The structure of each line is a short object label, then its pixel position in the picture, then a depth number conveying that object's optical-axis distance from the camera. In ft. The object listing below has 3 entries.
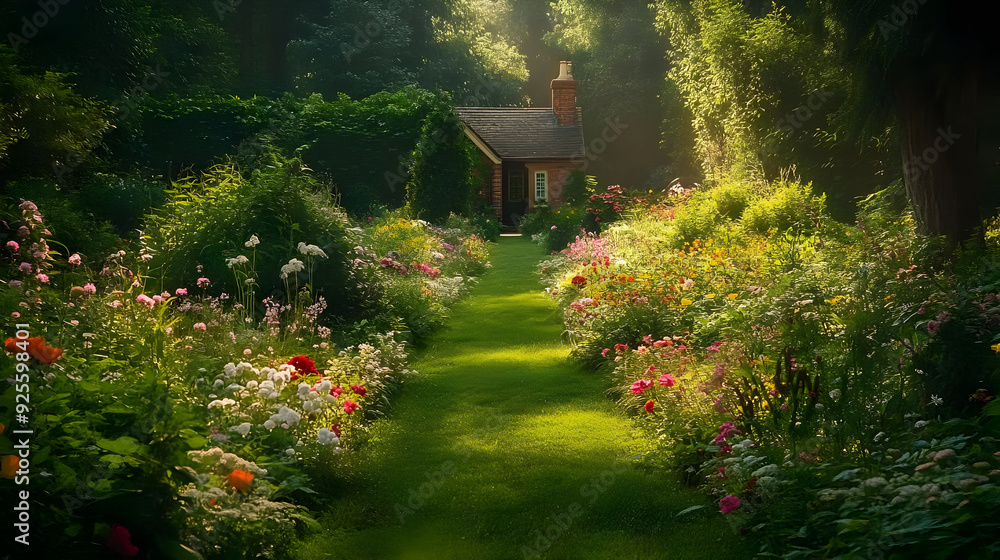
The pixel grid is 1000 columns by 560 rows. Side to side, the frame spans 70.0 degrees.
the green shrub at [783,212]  40.22
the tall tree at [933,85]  26.68
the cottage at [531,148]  106.11
